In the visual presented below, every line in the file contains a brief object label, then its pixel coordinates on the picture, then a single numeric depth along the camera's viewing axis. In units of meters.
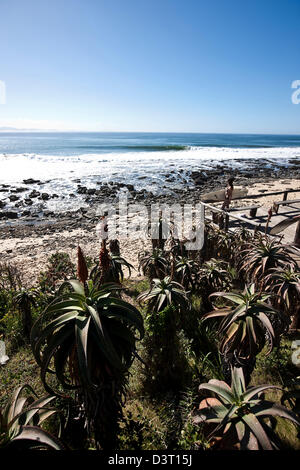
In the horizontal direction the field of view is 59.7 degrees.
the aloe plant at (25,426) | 1.87
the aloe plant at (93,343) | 1.97
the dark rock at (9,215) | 16.31
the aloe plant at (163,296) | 3.60
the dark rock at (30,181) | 25.72
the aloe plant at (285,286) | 3.53
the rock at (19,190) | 22.15
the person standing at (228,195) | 10.09
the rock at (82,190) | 22.44
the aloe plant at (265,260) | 4.00
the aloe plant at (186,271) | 5.11
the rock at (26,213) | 16.84
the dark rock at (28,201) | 18.93
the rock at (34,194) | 20.78
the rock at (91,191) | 22.10
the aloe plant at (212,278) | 4.93
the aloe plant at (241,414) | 1.98
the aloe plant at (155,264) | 5.61
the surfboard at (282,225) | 5.00
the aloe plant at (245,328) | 2.61
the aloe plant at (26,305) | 5.18
